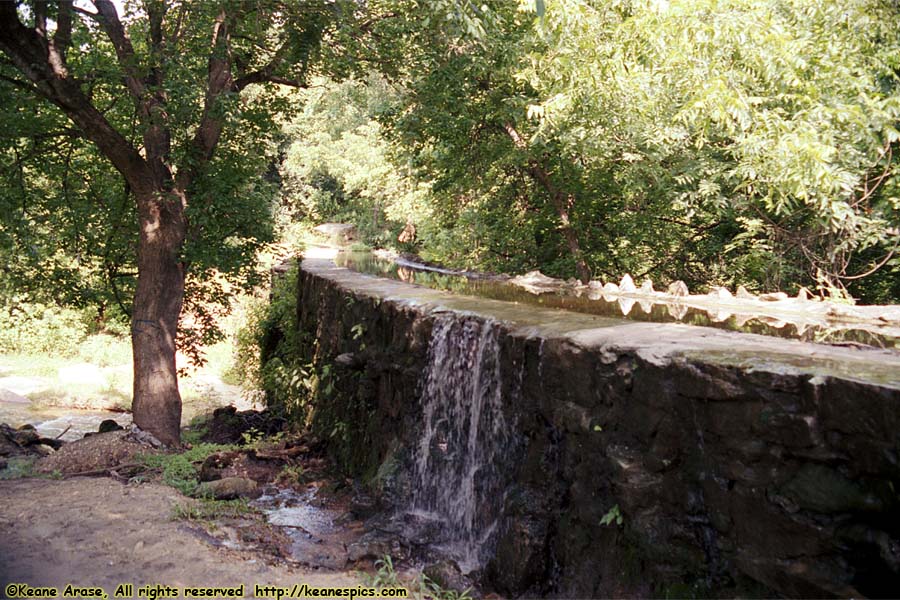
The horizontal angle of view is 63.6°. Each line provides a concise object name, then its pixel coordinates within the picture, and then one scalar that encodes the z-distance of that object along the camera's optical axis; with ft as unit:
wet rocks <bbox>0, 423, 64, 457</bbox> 29.40
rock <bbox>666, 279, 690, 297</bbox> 28.81
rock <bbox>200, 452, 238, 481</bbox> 25.94
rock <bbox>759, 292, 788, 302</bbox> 25.39
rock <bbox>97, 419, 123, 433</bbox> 32.42
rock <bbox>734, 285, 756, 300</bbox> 27.61
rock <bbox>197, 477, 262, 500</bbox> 23.85
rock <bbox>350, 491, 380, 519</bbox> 24.02
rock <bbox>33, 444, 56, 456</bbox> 30.12
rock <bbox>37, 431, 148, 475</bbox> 25.79
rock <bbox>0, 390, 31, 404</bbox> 47.53
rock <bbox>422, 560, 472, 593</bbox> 17.69
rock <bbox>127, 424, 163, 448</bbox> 29.22
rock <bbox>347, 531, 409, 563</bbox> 19.88
